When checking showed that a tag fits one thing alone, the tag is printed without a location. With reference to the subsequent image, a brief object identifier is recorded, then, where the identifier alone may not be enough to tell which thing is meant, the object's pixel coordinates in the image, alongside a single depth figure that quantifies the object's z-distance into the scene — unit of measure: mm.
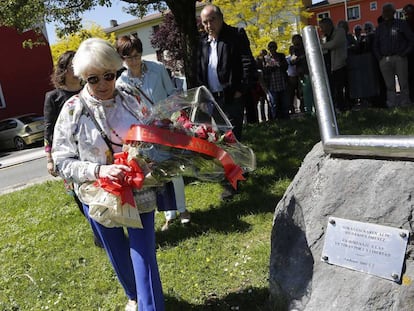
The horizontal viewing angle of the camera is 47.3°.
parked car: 20859
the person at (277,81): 10180
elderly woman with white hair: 2732
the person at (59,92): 4364
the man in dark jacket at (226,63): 5145
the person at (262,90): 10609
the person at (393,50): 7957
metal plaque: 2266
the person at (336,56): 8586
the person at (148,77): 4355
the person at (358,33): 10030
